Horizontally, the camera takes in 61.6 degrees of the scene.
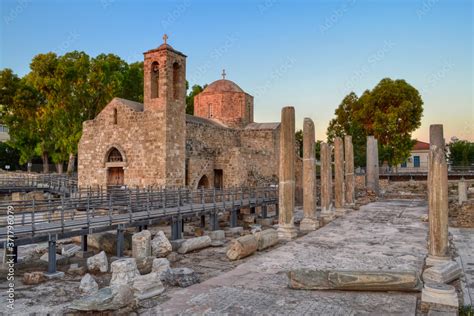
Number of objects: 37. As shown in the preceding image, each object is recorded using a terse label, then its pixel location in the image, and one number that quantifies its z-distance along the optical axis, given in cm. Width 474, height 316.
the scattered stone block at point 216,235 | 1444
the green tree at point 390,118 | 3697
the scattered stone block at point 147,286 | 704
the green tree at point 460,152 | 4975
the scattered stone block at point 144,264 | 964
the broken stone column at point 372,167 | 2903
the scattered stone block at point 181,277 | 789
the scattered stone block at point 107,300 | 624
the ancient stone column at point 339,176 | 1848
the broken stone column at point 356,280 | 713
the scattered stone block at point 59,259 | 1102
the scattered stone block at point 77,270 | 999
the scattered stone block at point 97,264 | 1024
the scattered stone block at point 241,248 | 1065
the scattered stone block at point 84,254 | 1191
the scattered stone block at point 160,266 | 848
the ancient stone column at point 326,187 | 1709
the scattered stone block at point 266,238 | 1143
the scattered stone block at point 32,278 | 902
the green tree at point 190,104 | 4284
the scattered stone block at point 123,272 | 739
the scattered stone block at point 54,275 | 945
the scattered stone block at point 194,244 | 1225
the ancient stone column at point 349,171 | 2095
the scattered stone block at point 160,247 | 1177
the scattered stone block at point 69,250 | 1197
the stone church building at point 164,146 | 1998
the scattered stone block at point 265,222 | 1870
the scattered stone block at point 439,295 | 626
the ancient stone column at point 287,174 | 1305
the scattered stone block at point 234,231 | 1595
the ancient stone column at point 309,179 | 1487
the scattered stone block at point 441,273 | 737
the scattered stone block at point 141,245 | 1124
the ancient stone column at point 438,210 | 798
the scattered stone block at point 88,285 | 834
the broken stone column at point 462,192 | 2025
